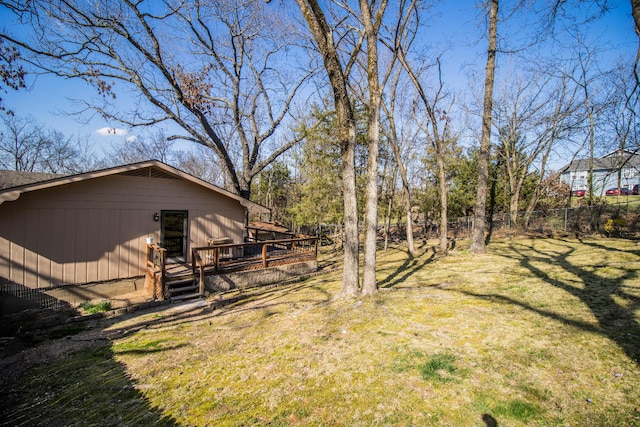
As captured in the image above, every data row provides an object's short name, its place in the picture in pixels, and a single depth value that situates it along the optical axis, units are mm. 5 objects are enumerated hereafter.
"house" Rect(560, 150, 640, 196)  16525
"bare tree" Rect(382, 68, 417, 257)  14062
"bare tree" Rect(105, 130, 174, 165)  38188
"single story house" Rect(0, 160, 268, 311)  8023
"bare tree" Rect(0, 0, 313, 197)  12172
